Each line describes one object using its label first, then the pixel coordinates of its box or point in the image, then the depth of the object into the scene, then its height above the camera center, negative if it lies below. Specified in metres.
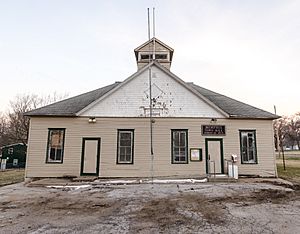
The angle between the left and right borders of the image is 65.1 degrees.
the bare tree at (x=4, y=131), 38.01 +3.33
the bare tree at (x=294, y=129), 69.71 +7.56
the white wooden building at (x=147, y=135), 12.61 +0.94
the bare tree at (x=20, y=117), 34.18 +5.48
